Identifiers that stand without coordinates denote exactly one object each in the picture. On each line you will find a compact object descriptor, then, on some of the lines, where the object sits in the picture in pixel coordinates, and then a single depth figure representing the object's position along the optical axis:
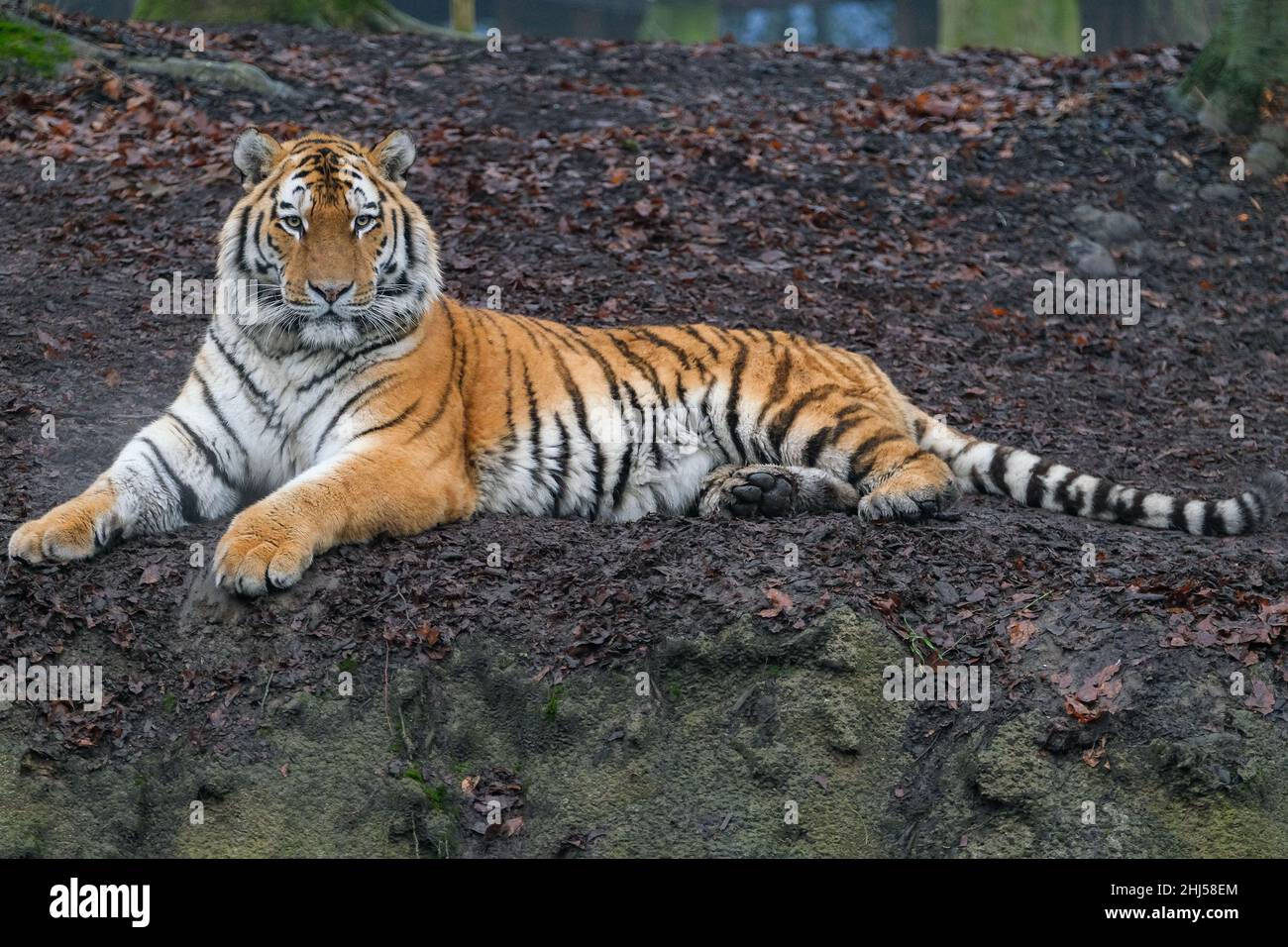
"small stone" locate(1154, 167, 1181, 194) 9.73
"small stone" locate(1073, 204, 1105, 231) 9.34
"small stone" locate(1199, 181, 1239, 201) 9.68
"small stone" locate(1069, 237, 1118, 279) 8.97
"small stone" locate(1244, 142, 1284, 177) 9.88
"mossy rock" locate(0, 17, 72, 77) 9.78
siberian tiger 5.09
